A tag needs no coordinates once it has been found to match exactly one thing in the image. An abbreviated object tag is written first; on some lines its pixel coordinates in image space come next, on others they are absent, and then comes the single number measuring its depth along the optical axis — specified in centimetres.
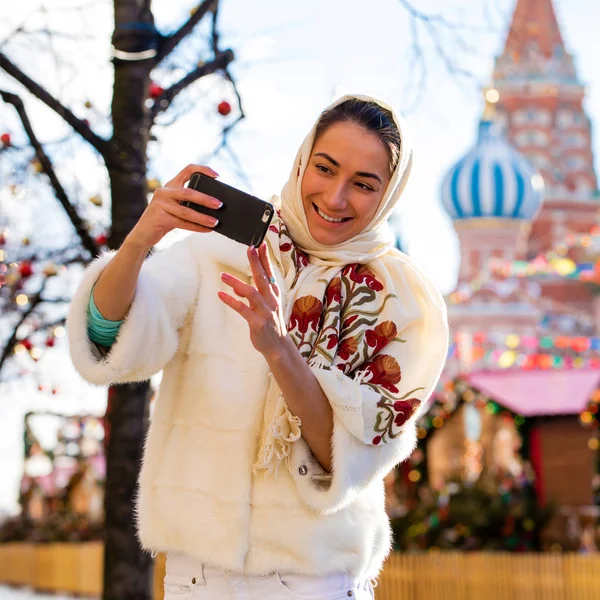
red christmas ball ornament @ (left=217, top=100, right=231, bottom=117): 558
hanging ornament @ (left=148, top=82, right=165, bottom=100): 527
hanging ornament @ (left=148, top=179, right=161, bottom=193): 610
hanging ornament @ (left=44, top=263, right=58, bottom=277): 773
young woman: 237
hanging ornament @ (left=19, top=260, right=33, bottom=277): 757
